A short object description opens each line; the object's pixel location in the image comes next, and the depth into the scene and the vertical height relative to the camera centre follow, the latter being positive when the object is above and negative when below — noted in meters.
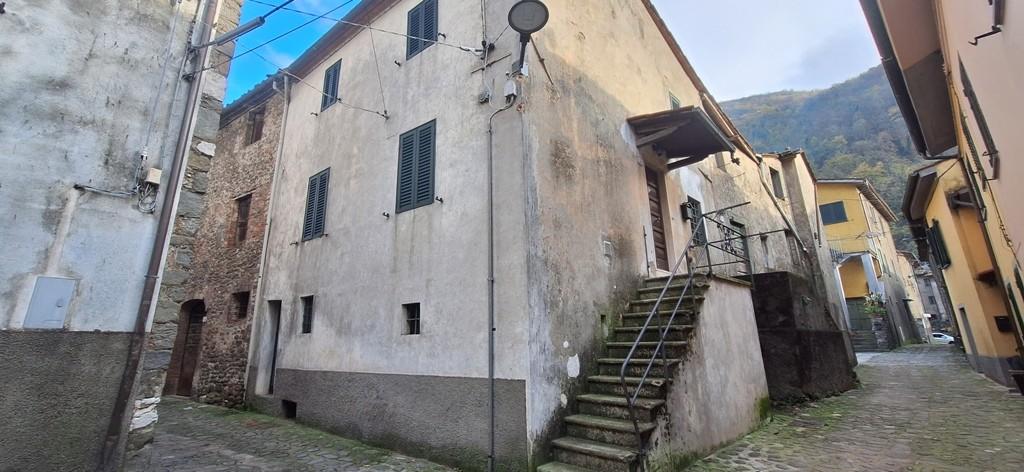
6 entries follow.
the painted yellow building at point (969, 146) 3.71 +2.54
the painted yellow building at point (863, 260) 22.62 +4.24
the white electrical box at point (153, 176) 4.09 +1.64
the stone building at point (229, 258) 10.37 +2.40
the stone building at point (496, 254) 5.39 +1.47
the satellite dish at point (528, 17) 5.45 +4.08
